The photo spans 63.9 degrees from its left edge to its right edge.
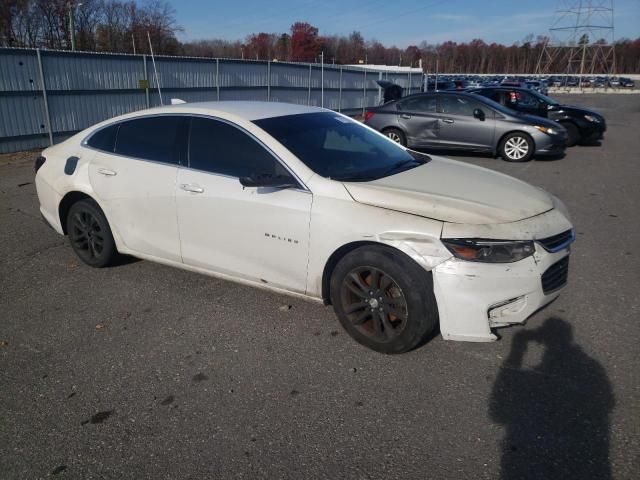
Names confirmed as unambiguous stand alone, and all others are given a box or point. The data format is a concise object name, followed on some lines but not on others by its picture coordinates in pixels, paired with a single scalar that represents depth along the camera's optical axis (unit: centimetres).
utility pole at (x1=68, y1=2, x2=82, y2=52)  1645
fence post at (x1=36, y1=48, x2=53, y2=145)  1130
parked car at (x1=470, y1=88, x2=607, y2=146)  1378
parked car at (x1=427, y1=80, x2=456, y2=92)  3249
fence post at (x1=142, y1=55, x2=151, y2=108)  1374
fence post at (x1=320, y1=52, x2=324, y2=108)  2067
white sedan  308
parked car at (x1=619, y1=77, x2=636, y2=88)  6994
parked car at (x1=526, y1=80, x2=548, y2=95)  4166
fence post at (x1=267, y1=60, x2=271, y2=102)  1813
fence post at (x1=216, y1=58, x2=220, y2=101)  1611
